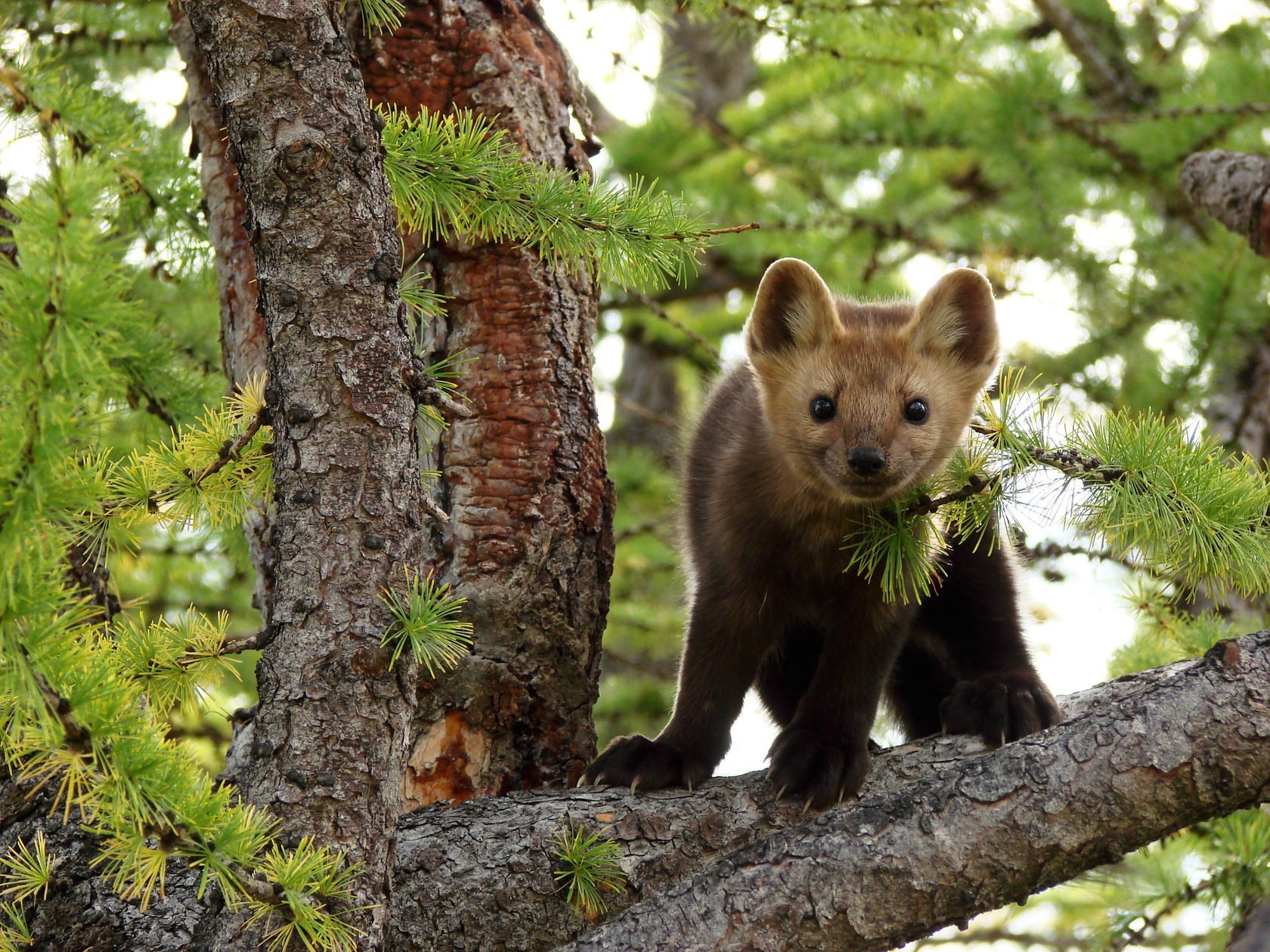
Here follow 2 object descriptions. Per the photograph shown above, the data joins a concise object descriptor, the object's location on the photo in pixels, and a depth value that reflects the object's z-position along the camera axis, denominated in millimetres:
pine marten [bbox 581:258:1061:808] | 6616
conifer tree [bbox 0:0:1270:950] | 6063
